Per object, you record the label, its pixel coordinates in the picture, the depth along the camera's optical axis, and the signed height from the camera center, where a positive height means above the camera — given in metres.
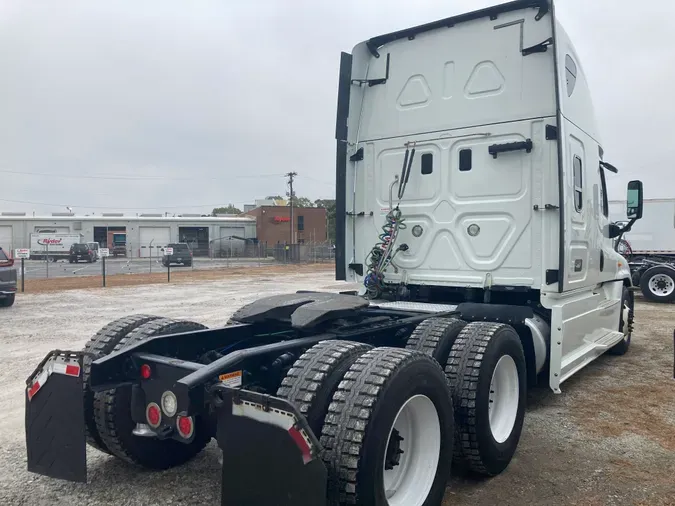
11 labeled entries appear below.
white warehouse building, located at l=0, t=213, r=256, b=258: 60.62 +1.74
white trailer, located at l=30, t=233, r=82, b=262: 52.18 +0.20
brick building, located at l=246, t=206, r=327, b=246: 65.00 +2.14
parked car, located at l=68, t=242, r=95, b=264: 43.28 -0.62
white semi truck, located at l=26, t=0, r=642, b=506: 2.69 -0.61
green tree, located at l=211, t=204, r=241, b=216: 114.31 +6.94
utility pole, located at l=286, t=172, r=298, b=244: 60.43 +6.67
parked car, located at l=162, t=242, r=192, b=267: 37.25 -0.73
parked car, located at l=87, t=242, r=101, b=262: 46.97 -0.20
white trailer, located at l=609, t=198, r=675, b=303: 16.50 +0.10
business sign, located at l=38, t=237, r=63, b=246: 52.50 +0.40
